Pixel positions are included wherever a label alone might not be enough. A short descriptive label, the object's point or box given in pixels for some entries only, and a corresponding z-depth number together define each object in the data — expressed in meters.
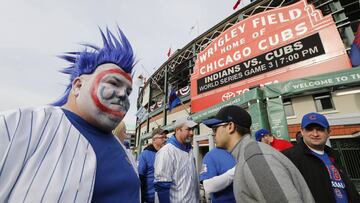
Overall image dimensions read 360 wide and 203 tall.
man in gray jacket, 1.02
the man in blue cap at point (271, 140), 3.33
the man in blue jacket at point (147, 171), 2.93
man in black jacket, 1.86
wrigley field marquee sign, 6.62
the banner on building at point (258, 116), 4.78
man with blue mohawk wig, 0.65
